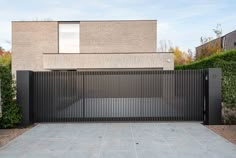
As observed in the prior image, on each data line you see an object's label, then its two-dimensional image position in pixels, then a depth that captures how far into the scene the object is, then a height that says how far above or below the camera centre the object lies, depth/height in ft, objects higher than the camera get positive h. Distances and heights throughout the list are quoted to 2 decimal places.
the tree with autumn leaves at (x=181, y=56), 95.70 +12.29
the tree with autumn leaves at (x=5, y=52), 76.04 +12.62
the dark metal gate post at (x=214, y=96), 19.46 -2.09
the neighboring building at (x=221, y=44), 60.40 +12.21
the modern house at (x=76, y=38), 48.61 +11.08
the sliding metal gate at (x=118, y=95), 20.76 -2.15
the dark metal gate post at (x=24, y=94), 19.57 -1.84
